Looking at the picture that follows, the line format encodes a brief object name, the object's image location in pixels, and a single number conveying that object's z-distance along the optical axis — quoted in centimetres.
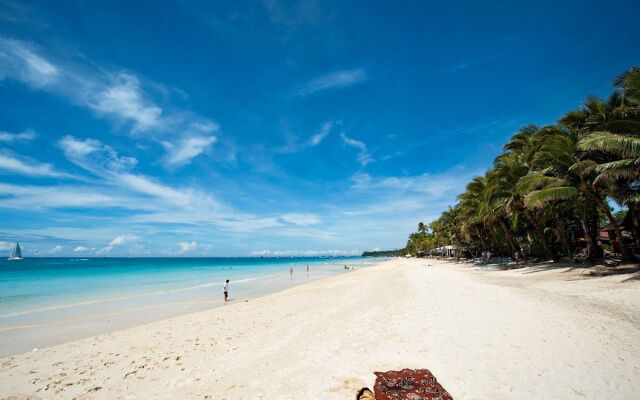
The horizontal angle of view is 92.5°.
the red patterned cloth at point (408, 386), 400
